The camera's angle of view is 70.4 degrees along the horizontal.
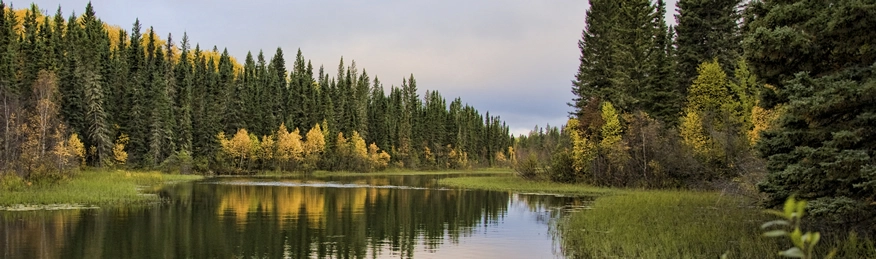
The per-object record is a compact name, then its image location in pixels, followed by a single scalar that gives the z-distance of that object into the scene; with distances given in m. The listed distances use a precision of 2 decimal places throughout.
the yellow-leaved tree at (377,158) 125.56
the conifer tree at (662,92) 53.56
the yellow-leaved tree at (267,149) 107.44
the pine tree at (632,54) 54.69
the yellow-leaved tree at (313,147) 110.44
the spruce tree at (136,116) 91.75
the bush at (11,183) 38.06
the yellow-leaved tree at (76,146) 71.12
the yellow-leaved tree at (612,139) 51.77
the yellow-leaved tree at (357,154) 119.88
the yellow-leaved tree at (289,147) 107.50
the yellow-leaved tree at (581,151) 55.38
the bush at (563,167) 59.28
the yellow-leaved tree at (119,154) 84.26
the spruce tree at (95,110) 79.00
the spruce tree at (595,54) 59.84
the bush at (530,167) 65.94
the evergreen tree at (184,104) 97.94
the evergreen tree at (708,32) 52.28
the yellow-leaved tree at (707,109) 45.84
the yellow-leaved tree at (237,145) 102.75
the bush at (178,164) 88.28
